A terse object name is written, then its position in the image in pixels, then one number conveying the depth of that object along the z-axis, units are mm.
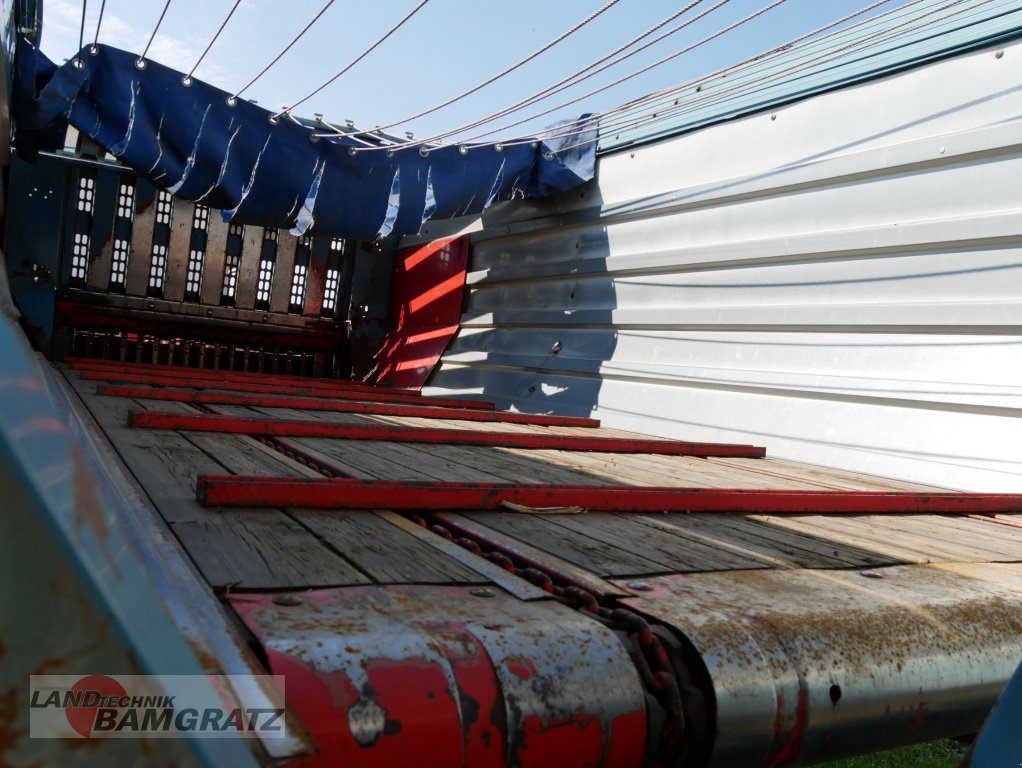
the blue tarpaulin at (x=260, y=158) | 4695
